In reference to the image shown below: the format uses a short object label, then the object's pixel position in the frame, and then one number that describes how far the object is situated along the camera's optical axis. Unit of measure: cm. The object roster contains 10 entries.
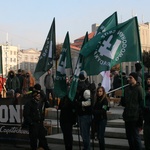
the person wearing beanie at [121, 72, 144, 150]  769
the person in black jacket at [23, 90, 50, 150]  866
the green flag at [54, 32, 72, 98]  909
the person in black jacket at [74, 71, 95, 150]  812
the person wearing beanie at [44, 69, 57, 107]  1631
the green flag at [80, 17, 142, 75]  794
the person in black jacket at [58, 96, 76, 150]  840
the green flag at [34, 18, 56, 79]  1234
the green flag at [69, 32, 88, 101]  807
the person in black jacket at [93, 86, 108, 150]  820
